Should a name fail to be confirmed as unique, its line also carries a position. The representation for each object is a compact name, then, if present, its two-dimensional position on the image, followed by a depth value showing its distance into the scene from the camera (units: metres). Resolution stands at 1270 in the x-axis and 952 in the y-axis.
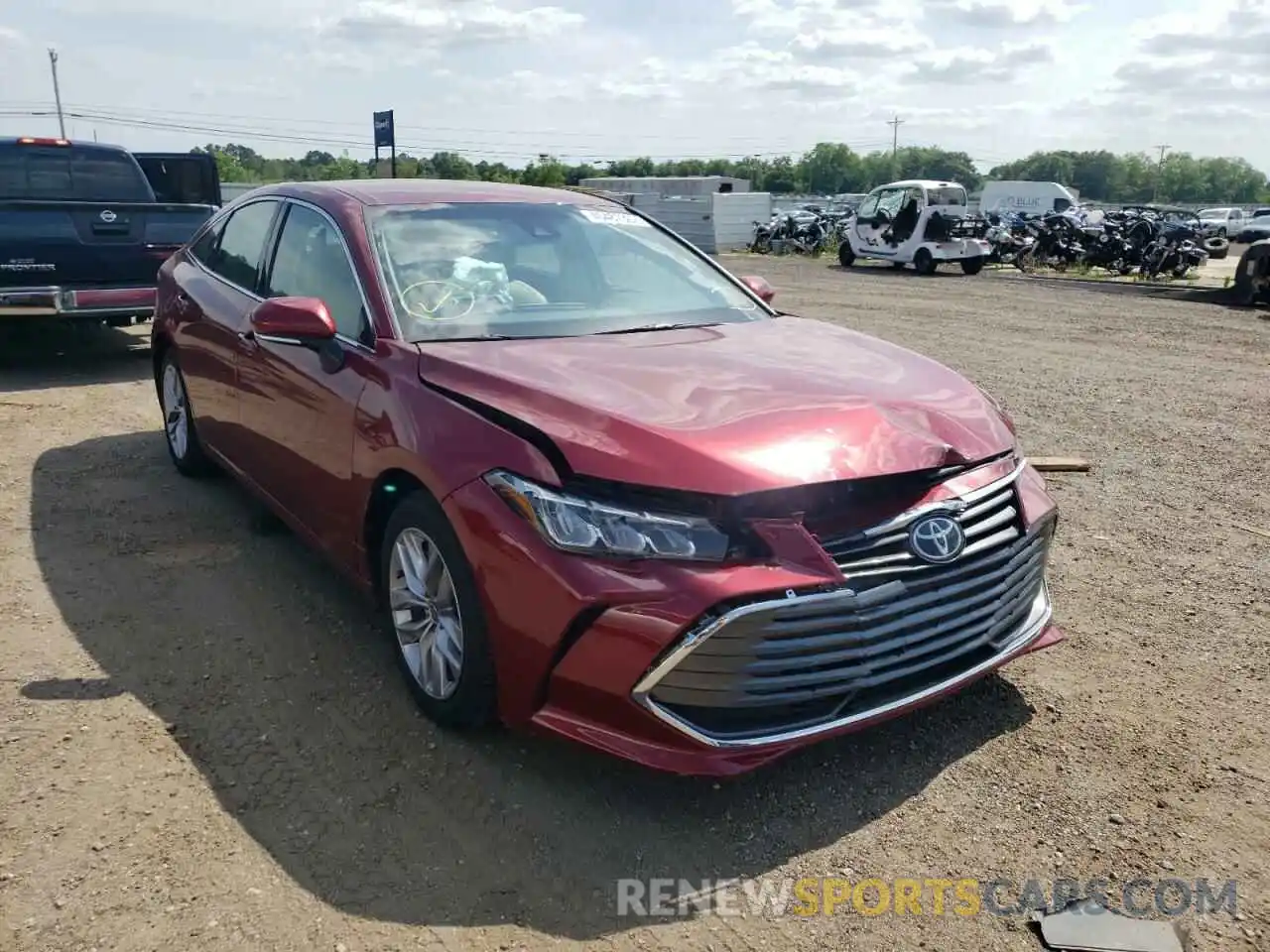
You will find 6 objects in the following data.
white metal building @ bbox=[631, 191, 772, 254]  29.86
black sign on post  19.83
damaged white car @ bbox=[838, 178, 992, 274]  22.02
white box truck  43.57
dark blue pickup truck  7.65
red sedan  2.53
